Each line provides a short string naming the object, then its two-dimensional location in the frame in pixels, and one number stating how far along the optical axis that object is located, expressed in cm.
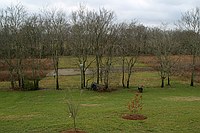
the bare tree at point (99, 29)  3428
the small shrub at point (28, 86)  3300
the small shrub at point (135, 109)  1794
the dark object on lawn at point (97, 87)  3192
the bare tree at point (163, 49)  3556
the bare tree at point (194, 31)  3538
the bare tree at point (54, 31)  3488
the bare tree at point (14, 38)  3409
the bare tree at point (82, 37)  3441
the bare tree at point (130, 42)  3503
